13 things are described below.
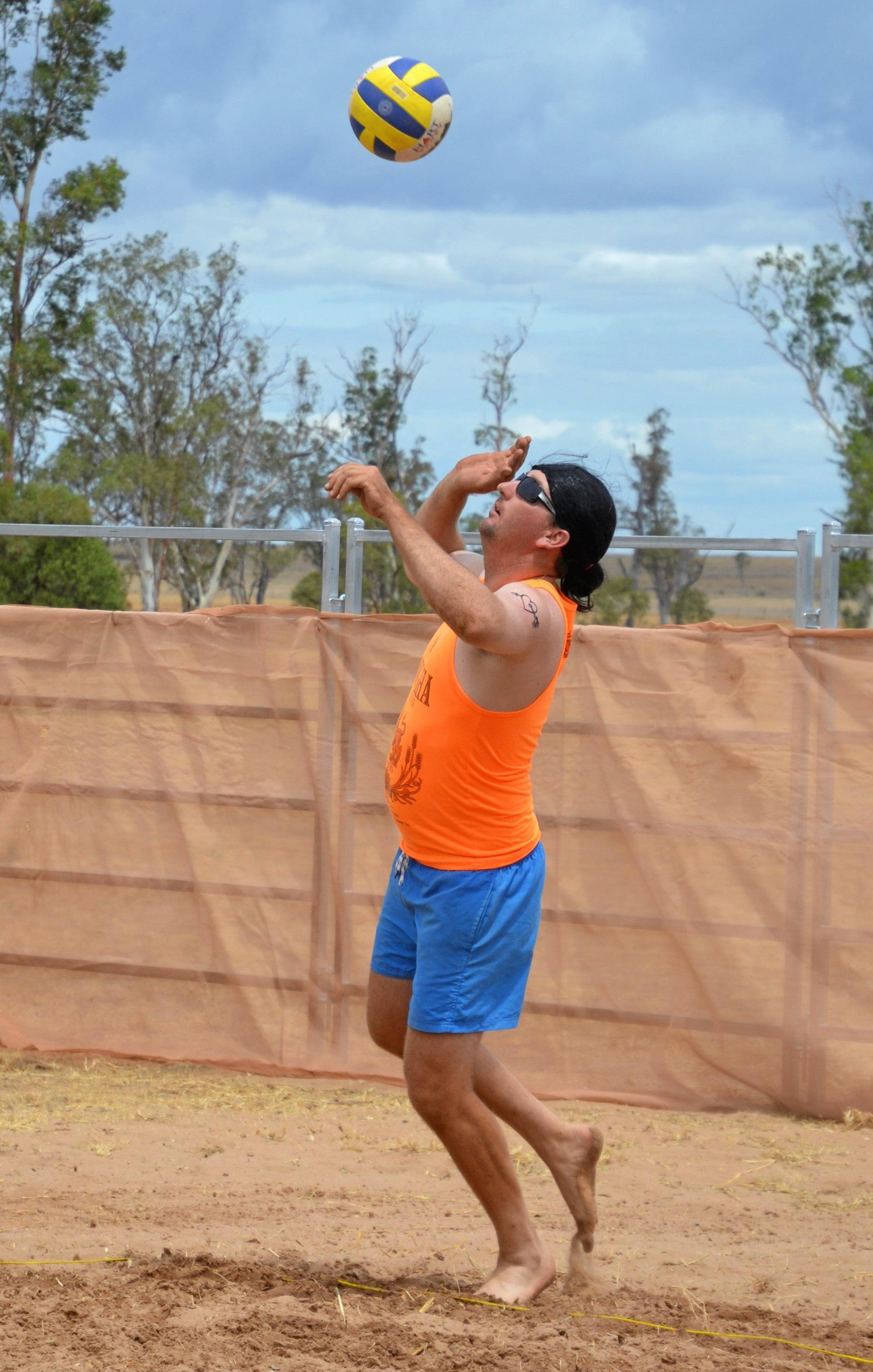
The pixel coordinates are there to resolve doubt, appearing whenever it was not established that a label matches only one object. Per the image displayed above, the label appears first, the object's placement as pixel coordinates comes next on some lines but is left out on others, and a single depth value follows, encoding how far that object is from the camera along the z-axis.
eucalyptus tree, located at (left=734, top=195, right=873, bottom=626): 67.87
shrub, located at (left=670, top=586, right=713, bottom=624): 80.69
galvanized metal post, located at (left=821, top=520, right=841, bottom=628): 10.90
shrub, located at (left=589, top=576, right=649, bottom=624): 70.69
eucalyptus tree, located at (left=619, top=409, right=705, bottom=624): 84.25
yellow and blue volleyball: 9.39
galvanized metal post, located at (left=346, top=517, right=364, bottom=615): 11.87
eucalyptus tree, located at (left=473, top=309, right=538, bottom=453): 73.19
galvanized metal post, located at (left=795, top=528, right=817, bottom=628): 10.84
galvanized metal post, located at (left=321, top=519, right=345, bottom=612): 11.67
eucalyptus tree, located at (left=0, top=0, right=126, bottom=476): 54.91
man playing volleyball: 6.45
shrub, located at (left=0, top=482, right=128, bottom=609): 38.87
